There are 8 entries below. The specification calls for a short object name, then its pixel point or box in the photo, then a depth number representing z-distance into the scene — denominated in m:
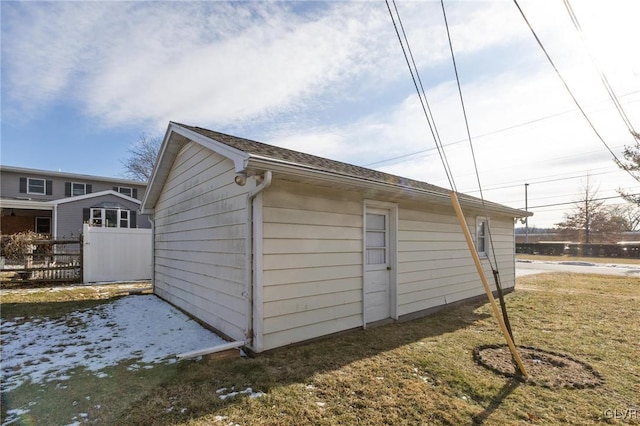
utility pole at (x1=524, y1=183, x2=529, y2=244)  34.48
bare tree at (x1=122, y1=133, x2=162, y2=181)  27.31
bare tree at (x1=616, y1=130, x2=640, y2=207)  16.36
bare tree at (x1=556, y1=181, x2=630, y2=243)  35.28
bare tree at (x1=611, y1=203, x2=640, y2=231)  35.78
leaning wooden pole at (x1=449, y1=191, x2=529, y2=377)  3.45
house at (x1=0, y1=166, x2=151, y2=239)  16.03
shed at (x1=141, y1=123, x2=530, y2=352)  4.21
